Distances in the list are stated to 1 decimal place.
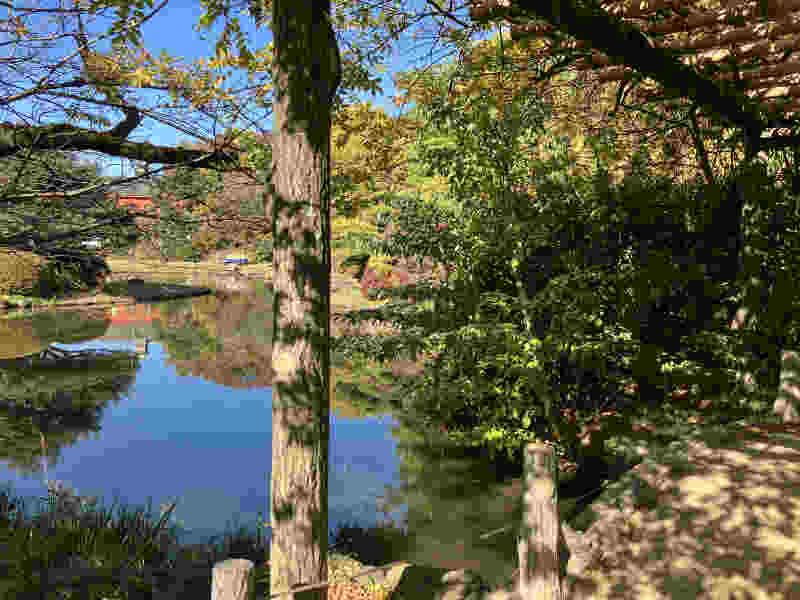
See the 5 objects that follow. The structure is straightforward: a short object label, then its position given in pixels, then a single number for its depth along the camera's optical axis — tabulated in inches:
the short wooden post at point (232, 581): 83.0
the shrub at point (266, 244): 876.0
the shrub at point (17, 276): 871.7
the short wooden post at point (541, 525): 110.9
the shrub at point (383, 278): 771.4
